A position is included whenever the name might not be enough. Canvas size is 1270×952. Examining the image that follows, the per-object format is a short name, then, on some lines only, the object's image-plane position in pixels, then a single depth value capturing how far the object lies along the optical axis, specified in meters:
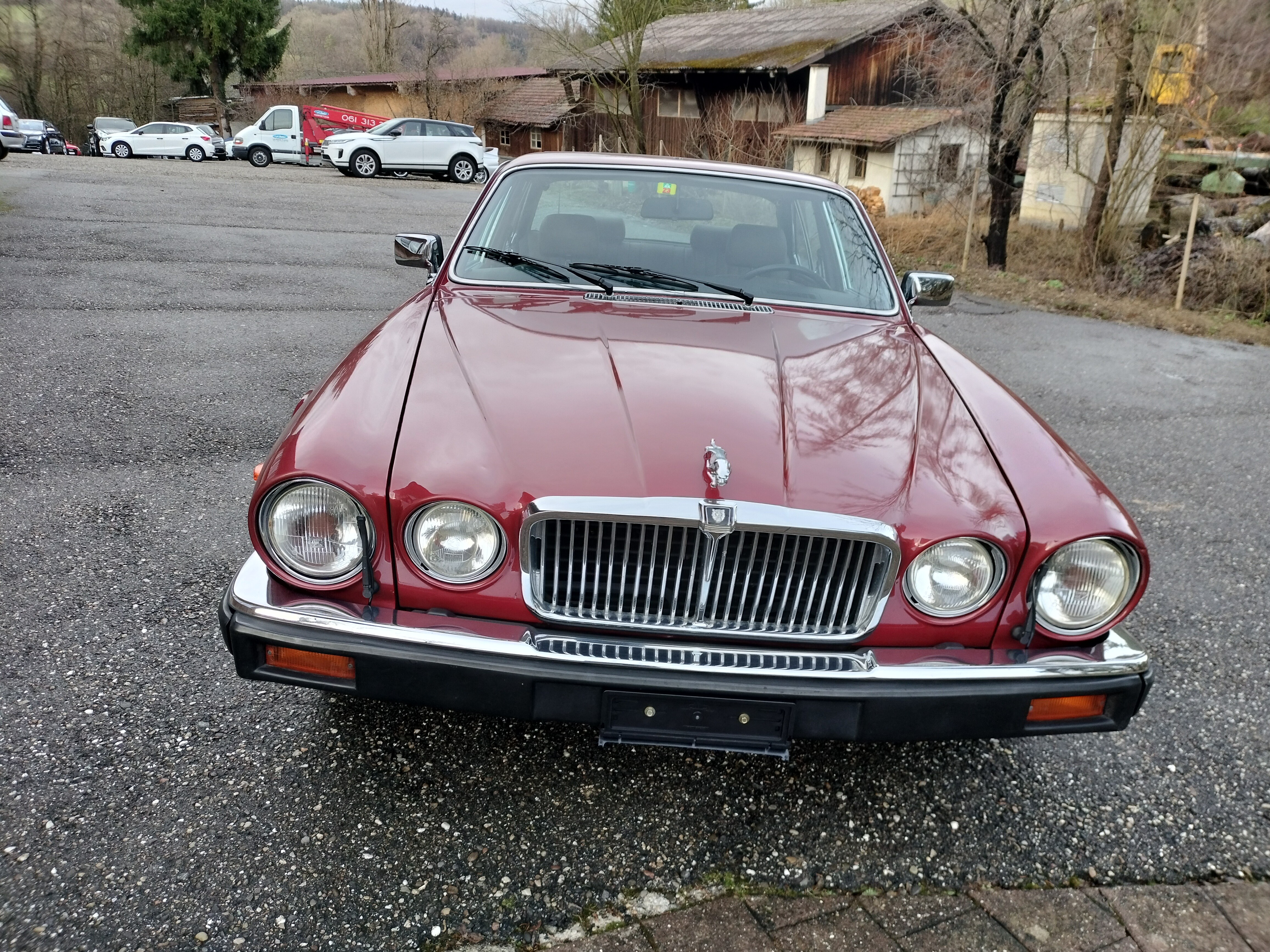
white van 27.33
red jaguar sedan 2.11
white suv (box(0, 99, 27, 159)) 19.23
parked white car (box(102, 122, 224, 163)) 31.77
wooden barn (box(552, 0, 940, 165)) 28.33
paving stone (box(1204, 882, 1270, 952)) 2.18
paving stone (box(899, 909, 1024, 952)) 2.13
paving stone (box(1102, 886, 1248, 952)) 2.16
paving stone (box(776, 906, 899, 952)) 2.11
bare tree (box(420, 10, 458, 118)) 47.94
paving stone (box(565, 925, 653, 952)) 2.07
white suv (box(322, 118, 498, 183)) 23.00
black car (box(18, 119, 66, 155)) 34.31
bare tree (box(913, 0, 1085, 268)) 13.42
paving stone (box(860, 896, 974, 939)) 2.19
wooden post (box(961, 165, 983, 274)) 14.54
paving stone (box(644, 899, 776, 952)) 2.09
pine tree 40.69
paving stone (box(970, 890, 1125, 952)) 2.16
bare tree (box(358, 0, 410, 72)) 53.28
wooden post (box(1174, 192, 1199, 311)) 11.36
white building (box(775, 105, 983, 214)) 25.53
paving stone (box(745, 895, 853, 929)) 2.18
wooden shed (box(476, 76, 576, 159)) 38.00
